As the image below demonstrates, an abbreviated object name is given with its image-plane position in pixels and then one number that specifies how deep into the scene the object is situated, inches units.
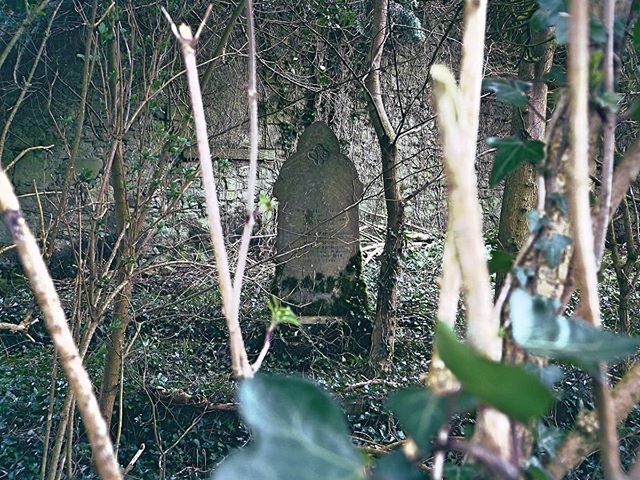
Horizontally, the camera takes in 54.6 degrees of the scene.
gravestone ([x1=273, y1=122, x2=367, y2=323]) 165.9
